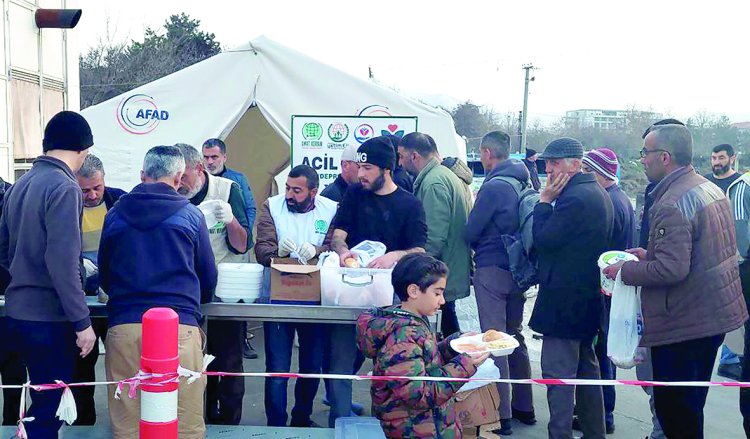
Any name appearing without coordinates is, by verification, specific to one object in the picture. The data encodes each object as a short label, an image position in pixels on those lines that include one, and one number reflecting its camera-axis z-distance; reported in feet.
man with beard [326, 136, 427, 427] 14.84
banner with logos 24.88
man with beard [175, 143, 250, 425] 14.90
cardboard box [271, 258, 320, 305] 12.96
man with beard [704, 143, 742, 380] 26.45
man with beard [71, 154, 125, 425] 14.10
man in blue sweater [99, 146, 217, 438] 10.84
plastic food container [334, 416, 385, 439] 10.34
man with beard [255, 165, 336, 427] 14.84
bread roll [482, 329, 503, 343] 11.50
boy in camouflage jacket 10.28
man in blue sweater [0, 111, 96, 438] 10.62
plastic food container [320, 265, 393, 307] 12.82
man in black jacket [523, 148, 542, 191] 42.99
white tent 26.04
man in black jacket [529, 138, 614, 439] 14.11
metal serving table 12.63
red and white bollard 8.41
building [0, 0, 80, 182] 32.35
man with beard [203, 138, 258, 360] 19.31
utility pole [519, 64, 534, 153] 135.78
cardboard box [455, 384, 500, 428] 13.08
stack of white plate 12.87
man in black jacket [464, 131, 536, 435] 16.63
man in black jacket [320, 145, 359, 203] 19.44
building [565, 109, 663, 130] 177.17
